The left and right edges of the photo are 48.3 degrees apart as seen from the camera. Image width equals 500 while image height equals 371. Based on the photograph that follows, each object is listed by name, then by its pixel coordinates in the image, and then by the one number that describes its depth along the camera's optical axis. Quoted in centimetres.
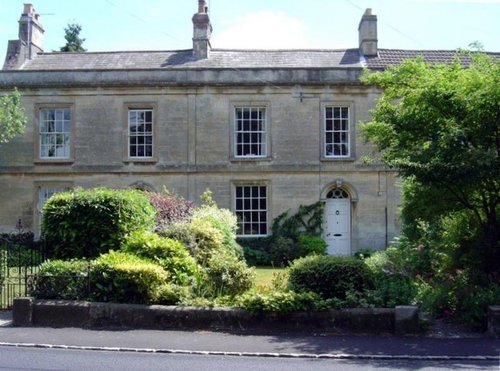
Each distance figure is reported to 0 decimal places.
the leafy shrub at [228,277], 1055
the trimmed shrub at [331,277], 962
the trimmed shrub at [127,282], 959
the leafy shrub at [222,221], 1475
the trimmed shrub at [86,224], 1172
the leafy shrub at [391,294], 917
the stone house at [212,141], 2220
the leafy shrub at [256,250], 2058
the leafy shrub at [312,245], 2072
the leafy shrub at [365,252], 2112
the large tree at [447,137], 947
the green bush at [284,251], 2048
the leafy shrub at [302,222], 2177
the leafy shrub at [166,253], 1045
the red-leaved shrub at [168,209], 1458
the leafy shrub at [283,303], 900
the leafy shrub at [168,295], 959
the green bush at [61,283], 985
